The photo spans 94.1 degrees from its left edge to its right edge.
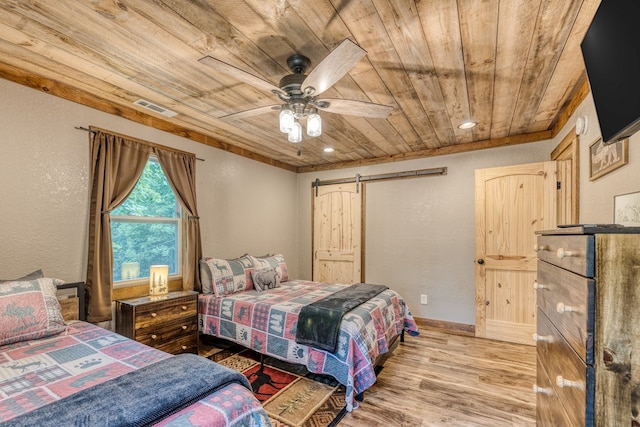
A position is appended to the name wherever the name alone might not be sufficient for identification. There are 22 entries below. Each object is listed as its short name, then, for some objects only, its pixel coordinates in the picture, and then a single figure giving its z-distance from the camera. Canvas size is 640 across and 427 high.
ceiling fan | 1.55
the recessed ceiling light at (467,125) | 3.21
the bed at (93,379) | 1.08
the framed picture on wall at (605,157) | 1.73
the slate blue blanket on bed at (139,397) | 1.02
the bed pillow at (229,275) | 3.27
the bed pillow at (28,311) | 1.75
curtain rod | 2.58
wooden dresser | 0.83
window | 2.92
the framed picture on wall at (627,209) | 1.56
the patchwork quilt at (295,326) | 2.29
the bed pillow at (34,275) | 2.09
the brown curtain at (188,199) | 3.29
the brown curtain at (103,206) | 2.57
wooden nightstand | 2.56
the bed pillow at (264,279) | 3.52
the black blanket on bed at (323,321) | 2.35
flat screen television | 0.97
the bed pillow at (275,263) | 3.88
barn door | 4.79
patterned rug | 2.14
